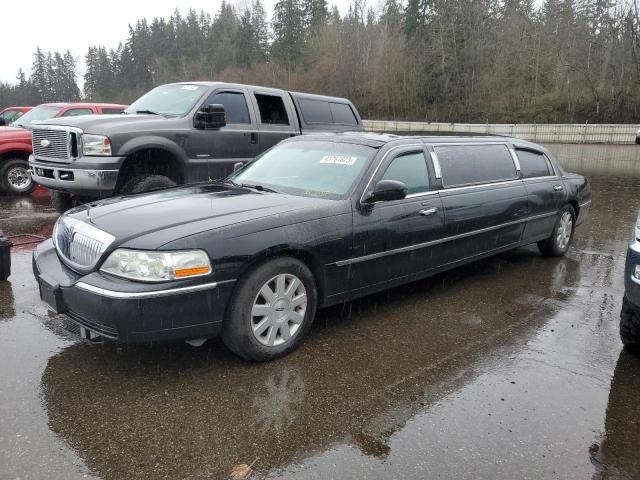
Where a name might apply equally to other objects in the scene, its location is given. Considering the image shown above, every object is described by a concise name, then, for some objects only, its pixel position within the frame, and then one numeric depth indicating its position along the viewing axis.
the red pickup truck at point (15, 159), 9.70
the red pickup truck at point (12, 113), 15.04
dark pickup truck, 6.56
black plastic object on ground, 4.94
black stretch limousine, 3.15
